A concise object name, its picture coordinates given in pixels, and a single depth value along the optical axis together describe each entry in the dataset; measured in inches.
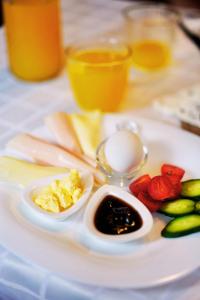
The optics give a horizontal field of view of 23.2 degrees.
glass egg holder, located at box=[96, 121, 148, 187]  29.5
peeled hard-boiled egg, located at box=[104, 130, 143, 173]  29.7
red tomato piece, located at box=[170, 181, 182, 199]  26.0
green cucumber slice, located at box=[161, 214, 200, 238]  24.1
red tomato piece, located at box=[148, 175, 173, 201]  25.7
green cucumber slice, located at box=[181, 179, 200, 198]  26.6
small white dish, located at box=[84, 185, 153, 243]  23.8
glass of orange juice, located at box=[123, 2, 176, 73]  45.0
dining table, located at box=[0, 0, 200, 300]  22.4
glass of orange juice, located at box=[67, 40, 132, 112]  37.4
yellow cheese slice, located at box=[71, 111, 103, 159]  32.4
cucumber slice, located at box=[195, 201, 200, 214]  25.3
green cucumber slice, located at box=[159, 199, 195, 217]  25.4
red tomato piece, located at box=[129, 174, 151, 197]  27.2
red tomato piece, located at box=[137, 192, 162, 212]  26.0
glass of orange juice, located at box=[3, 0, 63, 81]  40.1
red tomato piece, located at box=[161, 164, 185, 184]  27.4
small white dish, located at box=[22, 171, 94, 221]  25.5
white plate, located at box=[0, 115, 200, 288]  21.7
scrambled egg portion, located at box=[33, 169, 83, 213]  26.1
